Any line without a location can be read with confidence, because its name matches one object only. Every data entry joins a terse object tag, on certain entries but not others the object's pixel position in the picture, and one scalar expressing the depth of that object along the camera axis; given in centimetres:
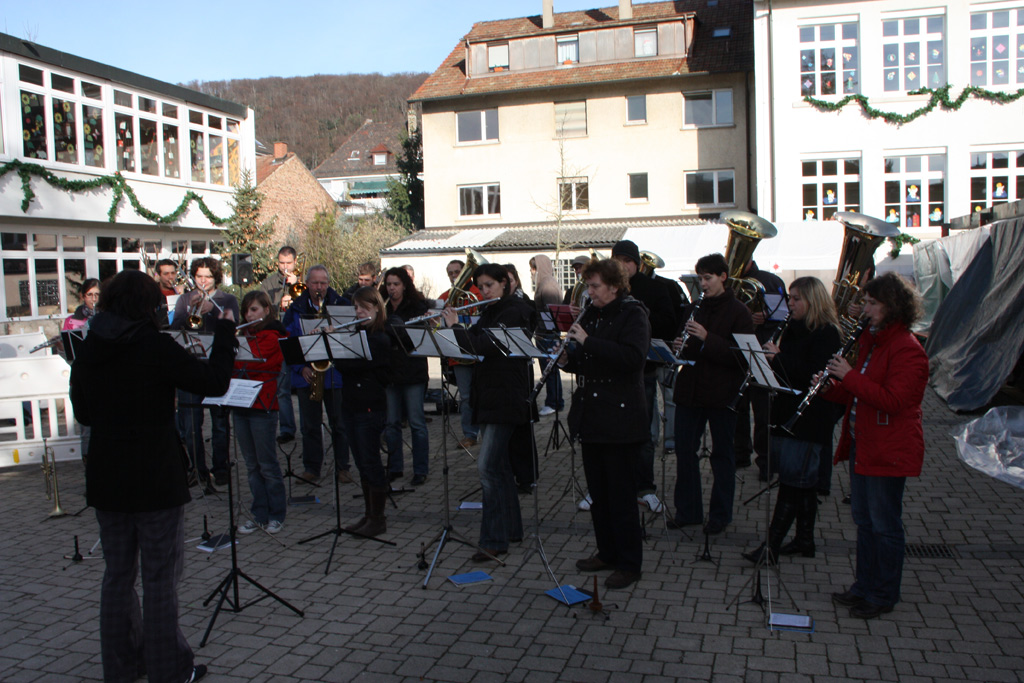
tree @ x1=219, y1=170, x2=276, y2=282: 2636
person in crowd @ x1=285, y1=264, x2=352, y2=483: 767
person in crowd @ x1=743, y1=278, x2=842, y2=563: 504
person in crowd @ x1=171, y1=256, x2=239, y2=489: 707
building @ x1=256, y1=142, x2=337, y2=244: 3406
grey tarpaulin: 1005
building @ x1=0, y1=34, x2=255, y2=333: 1944
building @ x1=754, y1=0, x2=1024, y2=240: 2098
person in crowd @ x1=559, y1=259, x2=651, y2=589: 479
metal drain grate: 534
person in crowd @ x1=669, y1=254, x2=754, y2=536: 562
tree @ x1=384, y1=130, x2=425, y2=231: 3969
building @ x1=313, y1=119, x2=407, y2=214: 7912
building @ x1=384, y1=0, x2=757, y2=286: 2855
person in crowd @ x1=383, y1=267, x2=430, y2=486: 733
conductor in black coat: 367
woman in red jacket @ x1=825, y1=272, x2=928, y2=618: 421
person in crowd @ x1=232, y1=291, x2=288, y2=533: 613
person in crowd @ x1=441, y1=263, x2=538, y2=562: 531
